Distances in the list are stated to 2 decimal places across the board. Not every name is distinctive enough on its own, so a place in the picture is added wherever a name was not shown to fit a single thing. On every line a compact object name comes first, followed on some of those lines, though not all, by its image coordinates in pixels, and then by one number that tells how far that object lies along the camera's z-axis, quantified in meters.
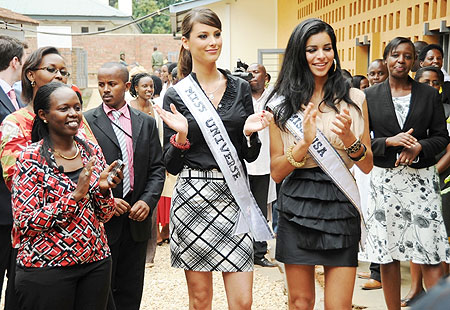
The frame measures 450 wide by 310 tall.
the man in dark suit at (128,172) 4.61
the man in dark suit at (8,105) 4.50
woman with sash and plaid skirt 4.07
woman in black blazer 4.94
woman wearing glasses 3.98
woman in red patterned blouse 3.44
